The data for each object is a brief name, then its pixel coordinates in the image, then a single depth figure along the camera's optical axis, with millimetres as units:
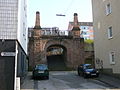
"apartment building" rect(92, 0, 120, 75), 22625
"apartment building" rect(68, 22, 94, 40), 99531
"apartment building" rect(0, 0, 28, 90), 14367
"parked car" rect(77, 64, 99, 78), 24516
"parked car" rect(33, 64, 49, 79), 23000
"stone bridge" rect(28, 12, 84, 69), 38219
